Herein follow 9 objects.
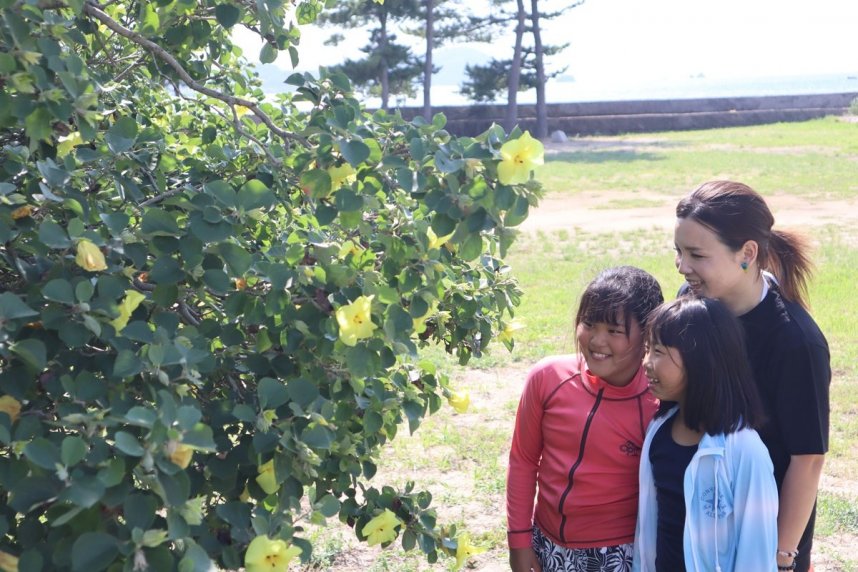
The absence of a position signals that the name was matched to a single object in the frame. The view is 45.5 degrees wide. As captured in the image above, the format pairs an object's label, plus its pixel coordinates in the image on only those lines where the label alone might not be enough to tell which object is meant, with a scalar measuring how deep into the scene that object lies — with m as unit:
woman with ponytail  1.93
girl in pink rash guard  2.15
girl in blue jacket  1.91
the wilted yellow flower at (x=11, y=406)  1.46
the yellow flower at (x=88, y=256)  1.41
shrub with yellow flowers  1.29
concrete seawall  27.78
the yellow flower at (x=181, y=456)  1.22
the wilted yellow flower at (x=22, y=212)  1.56
